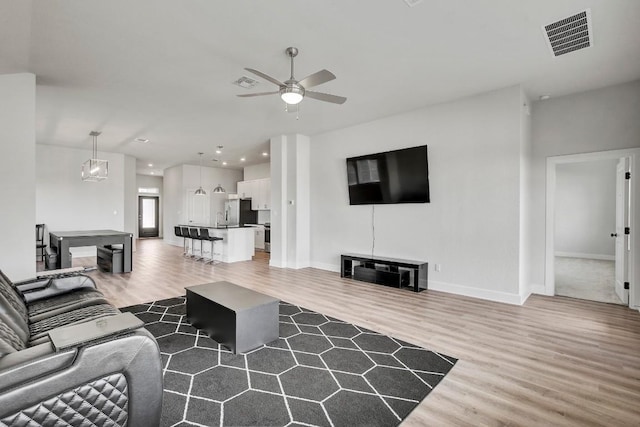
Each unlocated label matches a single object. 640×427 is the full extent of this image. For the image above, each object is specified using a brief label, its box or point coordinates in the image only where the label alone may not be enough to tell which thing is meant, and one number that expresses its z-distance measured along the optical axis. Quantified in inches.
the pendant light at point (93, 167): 265.3
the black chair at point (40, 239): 300.8
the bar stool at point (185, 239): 331.0
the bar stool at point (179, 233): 340.4
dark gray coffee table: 112.7
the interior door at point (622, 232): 173.5
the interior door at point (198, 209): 450.3
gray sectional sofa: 52.5
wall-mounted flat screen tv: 208.1
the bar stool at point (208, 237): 302.0
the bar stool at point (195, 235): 315.6
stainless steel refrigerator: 438.0
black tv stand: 204.3
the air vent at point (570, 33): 113.5
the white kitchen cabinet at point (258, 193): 406.3
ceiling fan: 113.0
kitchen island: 312.3
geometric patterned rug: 78.2
